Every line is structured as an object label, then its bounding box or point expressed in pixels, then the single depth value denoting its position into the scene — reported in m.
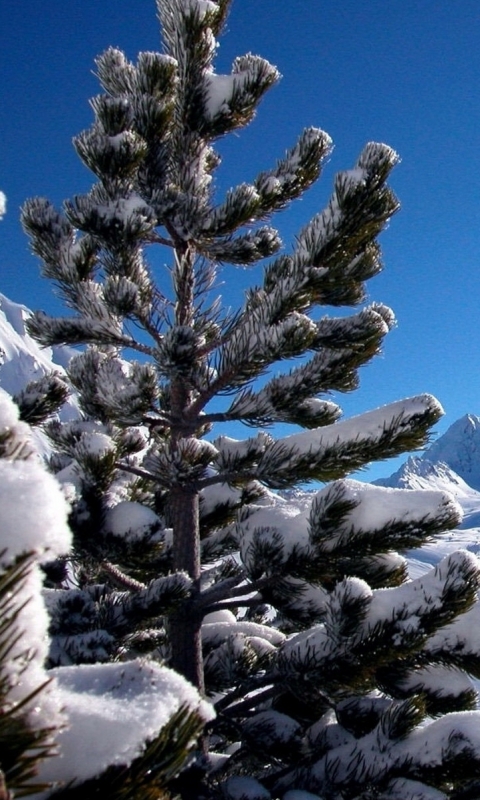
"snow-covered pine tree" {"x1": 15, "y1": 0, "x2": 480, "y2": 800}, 1.95
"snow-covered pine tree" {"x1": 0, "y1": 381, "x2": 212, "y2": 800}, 0.57
